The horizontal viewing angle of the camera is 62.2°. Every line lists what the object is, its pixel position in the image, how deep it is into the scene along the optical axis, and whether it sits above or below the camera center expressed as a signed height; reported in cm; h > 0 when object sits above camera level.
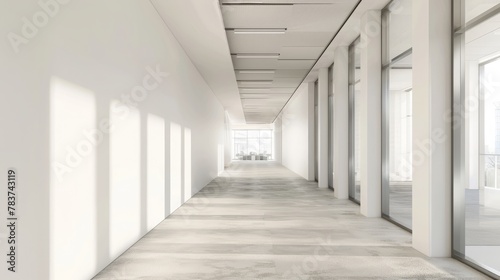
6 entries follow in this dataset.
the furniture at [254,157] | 4796 -167
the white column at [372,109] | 820 +66
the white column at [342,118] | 1099 +65
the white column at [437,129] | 545 +17
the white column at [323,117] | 1388 +85
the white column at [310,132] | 1731 +44
